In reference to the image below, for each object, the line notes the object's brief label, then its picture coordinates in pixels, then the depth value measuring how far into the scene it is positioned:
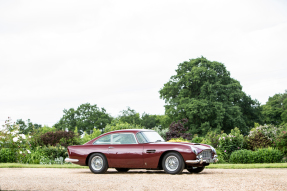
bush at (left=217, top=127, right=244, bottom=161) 17.92
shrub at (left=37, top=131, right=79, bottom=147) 19.11
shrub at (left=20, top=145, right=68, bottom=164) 16.98
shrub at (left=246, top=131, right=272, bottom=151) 17.52
